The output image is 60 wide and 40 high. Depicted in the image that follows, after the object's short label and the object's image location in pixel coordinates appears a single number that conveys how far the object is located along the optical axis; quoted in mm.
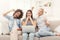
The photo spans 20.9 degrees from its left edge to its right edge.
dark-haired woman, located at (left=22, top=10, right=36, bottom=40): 3469
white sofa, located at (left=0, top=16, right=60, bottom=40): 2997
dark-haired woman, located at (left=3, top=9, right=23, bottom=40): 3504
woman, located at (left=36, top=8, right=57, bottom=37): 3303
